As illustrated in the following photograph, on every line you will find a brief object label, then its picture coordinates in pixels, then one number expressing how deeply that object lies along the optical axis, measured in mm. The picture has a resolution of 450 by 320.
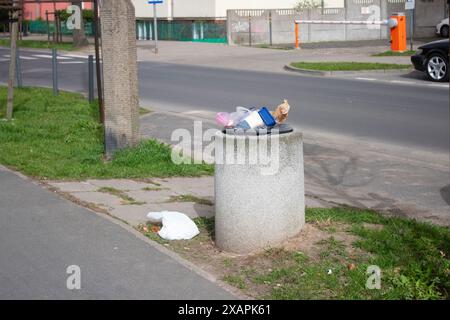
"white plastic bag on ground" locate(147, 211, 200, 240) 6926
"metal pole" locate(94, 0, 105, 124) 12619
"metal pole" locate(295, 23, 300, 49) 34506
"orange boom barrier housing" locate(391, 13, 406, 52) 30422
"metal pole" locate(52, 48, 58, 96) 18578
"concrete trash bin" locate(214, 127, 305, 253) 6332
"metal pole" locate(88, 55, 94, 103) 16844
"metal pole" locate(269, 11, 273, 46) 38281
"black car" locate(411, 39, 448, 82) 21500
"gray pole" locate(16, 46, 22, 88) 20658
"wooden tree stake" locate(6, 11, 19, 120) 14031
